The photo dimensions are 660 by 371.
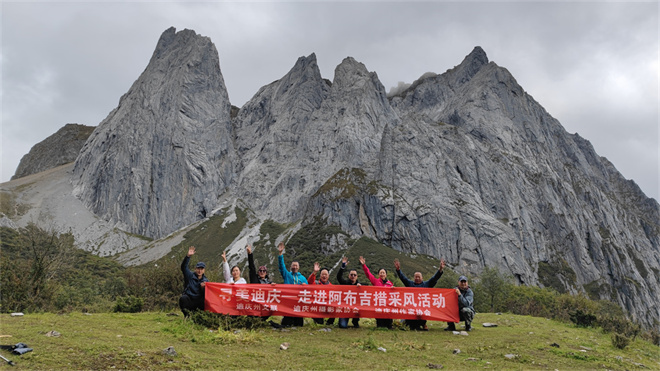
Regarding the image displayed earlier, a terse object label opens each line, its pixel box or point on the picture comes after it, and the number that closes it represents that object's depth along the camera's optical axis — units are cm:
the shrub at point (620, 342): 1260
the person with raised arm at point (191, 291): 1288
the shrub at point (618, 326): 1557
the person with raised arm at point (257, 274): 1418
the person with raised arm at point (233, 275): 1389
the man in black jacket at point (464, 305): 1429
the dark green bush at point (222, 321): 1230
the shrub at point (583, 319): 1748
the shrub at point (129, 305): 1791
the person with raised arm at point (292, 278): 1408
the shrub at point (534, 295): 6362
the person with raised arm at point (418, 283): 1456
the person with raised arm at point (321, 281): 1454
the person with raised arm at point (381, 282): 1442
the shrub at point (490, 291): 4891
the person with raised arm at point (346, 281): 1423
